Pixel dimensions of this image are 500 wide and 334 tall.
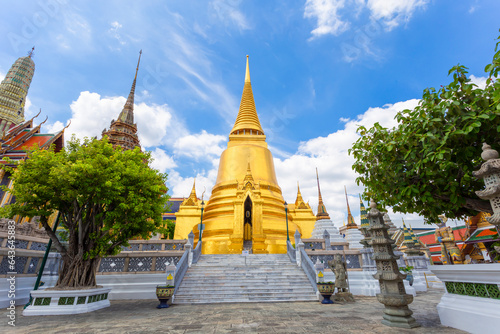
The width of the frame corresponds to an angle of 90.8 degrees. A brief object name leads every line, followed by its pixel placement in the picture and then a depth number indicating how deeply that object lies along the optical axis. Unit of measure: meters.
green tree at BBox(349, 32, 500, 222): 4.31
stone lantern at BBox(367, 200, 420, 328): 5.25
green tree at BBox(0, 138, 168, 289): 7.60
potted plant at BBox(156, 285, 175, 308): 8.31
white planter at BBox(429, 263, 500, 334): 4.17
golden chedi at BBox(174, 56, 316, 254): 16.81
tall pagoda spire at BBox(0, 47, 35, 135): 23.19
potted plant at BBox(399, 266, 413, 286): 11.18
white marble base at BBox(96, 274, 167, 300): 10.81
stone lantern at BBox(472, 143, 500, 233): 3.96
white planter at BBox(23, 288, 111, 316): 7.18
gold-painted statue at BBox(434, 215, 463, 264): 21.25
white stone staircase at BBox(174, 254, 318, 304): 9.56
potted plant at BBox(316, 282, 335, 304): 8.95
